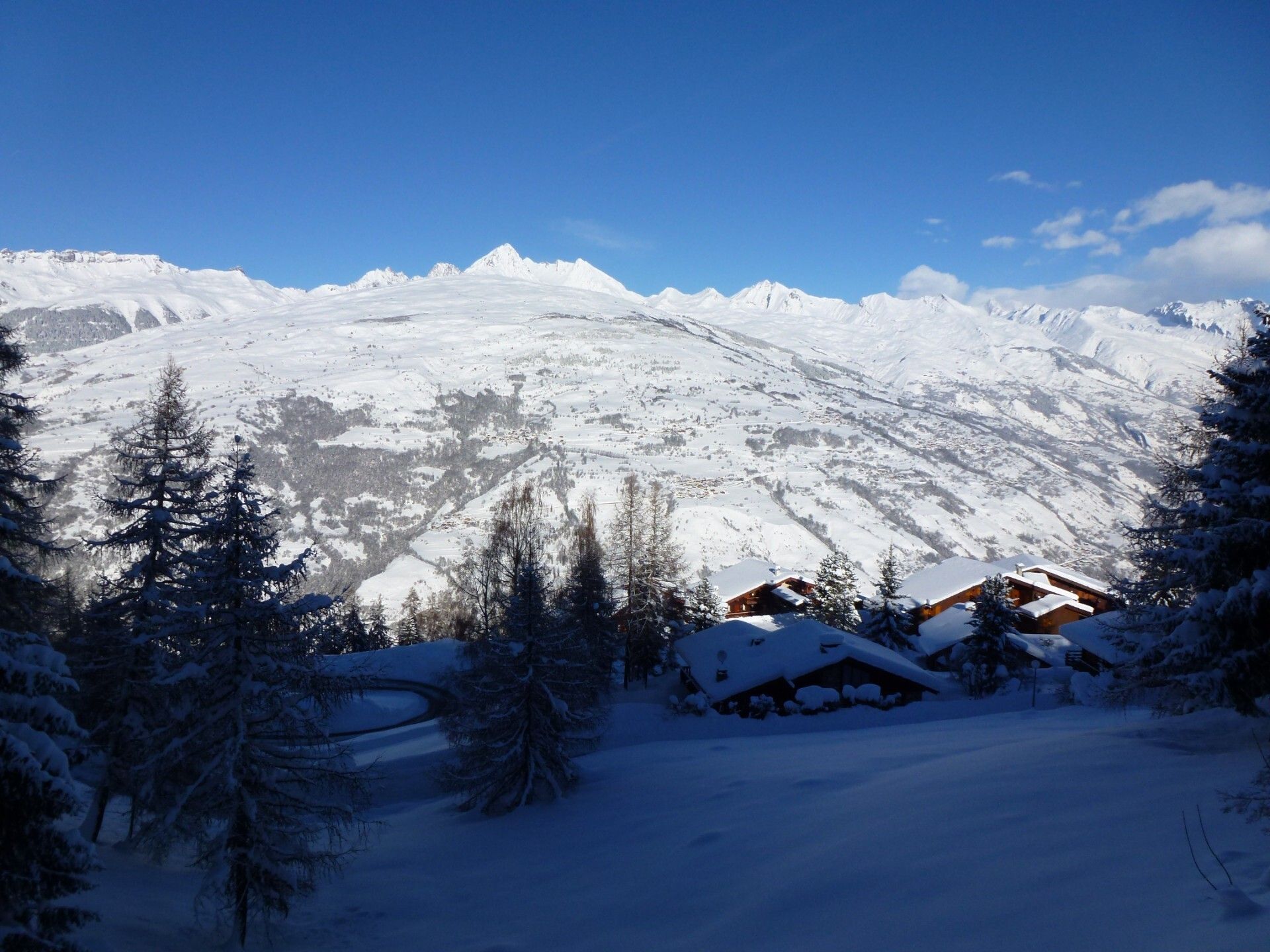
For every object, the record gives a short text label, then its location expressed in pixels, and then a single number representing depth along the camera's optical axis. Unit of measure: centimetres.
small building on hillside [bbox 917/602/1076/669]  3947
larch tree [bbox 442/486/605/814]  1933
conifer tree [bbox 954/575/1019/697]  3294
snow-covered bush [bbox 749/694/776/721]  3023
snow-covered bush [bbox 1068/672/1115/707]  2343
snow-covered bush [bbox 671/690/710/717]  2966
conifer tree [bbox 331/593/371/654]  5162
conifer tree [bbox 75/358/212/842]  1383
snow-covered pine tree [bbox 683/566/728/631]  4475
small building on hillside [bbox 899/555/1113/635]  4861
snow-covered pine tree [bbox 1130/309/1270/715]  952
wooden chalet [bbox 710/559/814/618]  5781
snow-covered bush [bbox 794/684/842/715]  2994
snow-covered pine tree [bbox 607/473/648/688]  3753
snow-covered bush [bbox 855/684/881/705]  3077
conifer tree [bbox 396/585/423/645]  5566
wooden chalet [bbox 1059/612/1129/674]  3231
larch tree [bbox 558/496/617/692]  3478
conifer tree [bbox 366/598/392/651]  5950
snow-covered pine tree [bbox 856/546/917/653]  4116
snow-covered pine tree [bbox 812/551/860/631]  4344
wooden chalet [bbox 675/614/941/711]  3102
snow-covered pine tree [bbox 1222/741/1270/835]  688
